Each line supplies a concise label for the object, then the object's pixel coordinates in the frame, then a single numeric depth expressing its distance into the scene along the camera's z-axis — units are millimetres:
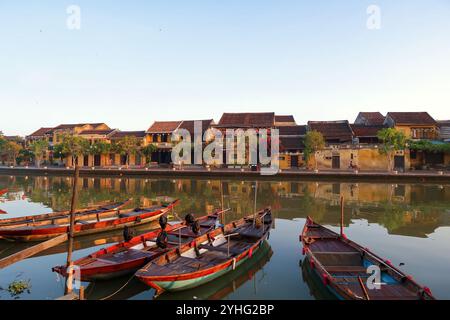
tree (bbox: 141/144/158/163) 47188
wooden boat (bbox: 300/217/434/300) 7543
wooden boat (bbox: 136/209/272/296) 8438
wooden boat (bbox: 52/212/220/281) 9102
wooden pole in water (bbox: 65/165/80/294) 7656
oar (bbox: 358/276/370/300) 7094
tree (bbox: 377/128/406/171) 36531
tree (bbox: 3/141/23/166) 52906
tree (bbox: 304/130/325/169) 40719
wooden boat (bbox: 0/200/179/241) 13609
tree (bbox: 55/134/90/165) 46656
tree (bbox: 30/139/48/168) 48988
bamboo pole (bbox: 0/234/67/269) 7577
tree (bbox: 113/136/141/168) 46250
